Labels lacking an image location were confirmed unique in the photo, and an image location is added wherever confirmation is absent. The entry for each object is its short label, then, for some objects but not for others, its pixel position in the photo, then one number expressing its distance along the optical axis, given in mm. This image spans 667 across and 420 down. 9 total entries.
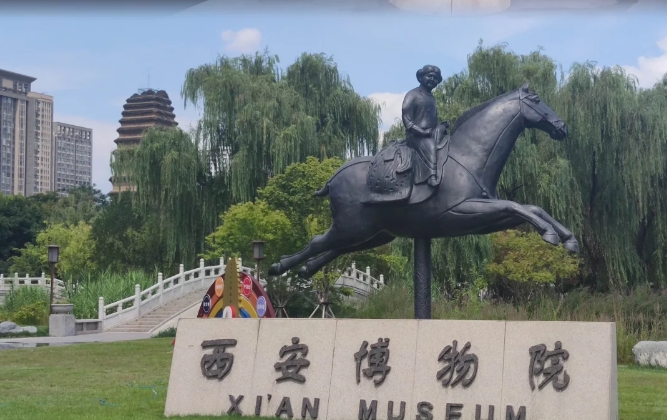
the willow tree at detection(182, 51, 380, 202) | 28344
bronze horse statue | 8758
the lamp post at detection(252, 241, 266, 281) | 20875
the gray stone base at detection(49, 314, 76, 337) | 24844
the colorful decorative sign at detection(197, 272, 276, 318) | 15219
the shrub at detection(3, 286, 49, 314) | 29314
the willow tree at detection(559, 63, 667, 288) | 24328
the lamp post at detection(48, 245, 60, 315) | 25203
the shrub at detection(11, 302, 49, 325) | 27536
